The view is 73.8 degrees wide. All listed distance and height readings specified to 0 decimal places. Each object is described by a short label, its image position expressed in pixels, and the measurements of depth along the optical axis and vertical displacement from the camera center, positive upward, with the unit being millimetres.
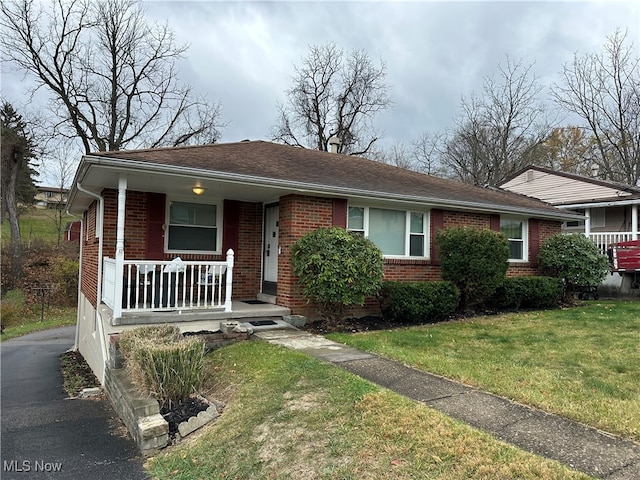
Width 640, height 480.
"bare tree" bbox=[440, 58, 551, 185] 29922 +9388
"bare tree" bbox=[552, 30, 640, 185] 24344 +9252
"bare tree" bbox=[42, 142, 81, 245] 27742 +5200
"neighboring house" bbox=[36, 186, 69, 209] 28702 +4296
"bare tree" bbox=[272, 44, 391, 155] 32125 +11757
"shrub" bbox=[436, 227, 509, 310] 9133 -49
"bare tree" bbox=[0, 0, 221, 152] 22016 +10201
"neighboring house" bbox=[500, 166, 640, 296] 13617 +1941
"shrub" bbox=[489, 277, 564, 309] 10336 -877
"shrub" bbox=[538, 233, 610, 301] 11344 -68
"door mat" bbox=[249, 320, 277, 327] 7540 -1275
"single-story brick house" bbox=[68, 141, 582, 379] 7059 +683
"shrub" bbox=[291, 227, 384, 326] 7543 -261
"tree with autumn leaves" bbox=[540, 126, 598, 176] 29078 +7650
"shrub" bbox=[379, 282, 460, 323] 8525 -936
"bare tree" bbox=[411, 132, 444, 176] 35094 +8677
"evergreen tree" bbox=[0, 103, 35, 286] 21719 +4253
